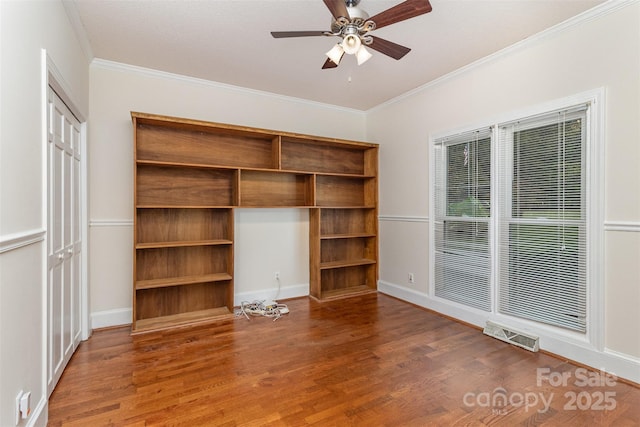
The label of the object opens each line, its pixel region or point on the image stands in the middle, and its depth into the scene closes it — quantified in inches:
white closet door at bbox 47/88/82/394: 78.5
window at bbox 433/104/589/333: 99.2
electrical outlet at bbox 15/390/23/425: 56.5
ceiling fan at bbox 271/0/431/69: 72.7
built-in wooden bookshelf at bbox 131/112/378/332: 128.4
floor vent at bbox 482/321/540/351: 105.4
